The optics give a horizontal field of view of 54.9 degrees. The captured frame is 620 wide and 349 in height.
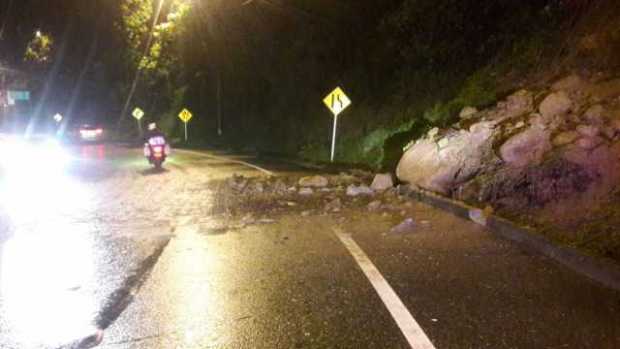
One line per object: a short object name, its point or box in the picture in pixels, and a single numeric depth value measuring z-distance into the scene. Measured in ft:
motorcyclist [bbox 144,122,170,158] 72.33
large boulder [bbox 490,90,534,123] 41.95
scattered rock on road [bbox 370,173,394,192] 47.83
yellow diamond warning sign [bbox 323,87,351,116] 74.69
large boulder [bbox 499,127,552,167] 35.12
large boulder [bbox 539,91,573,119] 38.11
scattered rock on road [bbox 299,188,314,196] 48.29
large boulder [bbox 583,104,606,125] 34.30
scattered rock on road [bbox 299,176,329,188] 52.28
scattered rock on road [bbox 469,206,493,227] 31.78
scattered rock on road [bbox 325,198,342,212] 40.09
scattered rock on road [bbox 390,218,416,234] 31.45
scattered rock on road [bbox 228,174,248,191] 52.75
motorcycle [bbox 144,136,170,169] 72.49
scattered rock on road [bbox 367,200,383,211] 39.43
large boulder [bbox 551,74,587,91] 40.04
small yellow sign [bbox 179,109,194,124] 143.01
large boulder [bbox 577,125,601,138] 33.07
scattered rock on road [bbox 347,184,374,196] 46.48
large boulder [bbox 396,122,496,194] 39.74
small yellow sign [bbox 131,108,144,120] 164.88
